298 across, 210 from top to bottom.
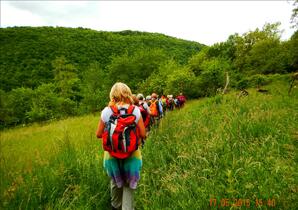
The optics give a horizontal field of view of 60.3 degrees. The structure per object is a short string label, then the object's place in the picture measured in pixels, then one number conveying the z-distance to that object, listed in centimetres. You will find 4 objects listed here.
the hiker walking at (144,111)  700
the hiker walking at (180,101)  1786
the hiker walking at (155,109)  957
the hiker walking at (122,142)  285
